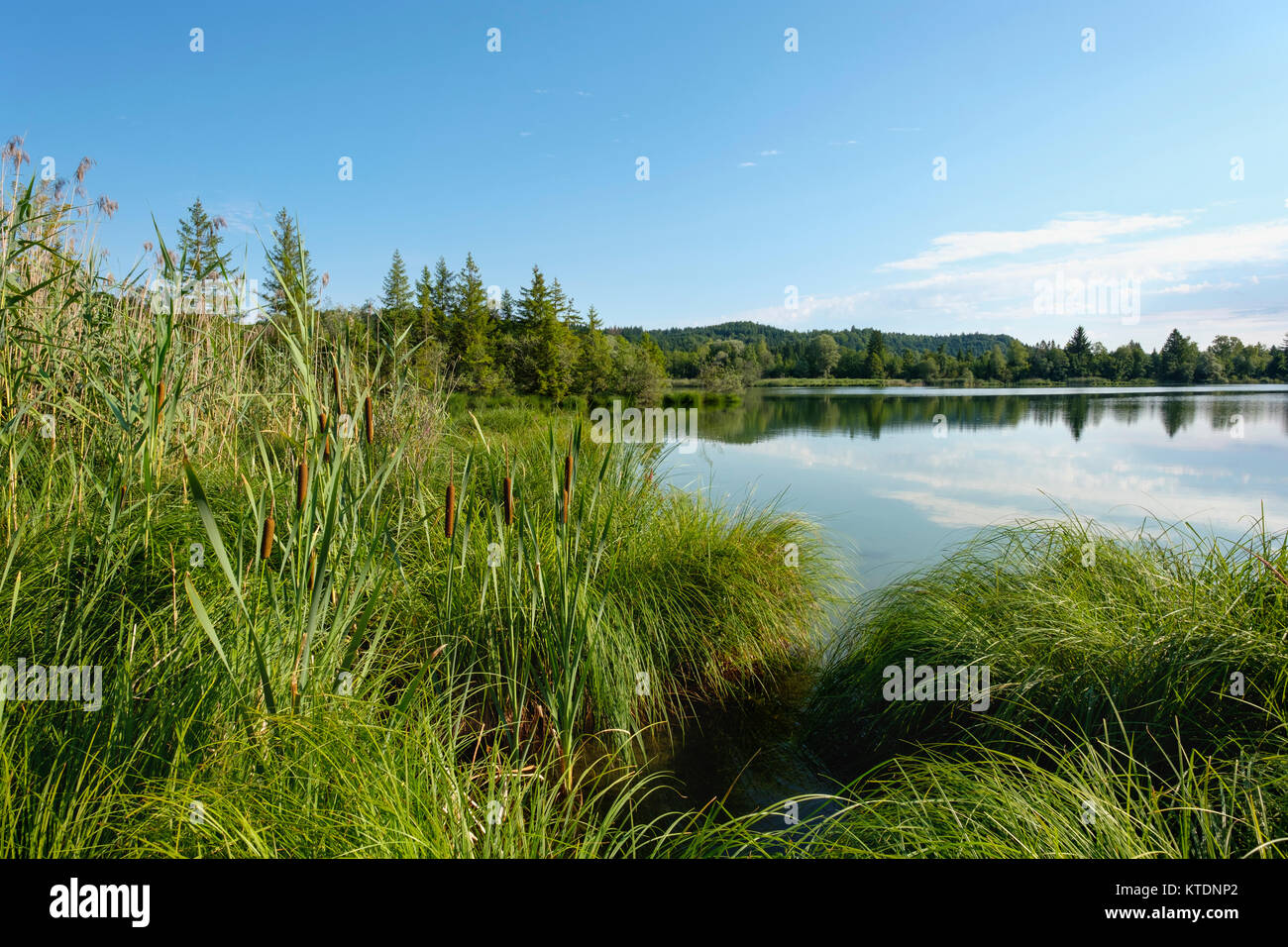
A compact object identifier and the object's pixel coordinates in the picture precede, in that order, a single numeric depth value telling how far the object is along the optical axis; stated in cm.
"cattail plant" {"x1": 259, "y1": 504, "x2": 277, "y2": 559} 152
